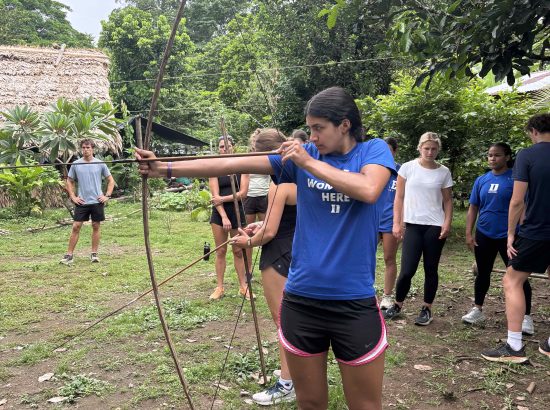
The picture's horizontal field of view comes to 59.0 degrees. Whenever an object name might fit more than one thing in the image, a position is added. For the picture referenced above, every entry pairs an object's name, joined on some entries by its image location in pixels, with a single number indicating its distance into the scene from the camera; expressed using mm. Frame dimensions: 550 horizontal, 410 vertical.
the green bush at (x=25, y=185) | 11227
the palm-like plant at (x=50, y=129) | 8505
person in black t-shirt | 3553
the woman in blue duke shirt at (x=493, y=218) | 4207
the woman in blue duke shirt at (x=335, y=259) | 1940
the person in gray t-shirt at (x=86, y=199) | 6957
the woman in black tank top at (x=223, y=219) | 4973
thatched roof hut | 14875
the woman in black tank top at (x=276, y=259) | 3049
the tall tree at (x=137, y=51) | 20422
